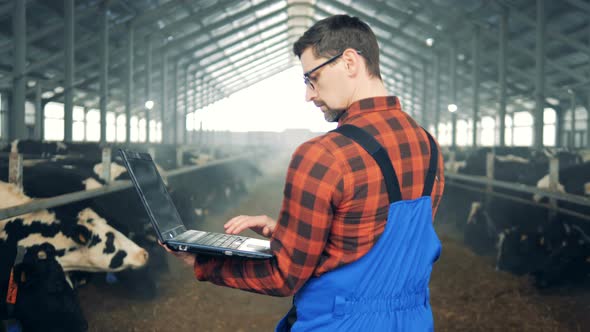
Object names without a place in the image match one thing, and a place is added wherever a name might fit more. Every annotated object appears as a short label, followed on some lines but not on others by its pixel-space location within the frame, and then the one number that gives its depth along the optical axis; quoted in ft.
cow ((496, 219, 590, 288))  16.02
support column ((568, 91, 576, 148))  54.57
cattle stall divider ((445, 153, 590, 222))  16.48
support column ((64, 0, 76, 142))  32.00
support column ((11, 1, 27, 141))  25.84
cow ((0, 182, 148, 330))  12.64
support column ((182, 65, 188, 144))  72.74
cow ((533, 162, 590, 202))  19.19
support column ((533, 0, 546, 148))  34.12
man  3.89
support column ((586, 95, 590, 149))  58.35
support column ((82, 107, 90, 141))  83.05
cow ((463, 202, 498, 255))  22.72
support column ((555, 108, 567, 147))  79.00
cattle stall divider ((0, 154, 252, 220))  10.68
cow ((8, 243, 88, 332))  10.80
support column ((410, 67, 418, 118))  75.82
